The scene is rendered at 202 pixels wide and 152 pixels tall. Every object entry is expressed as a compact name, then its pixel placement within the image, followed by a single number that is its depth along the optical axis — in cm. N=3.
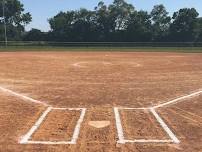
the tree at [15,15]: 4148
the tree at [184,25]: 3607
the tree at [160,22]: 3571
